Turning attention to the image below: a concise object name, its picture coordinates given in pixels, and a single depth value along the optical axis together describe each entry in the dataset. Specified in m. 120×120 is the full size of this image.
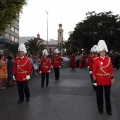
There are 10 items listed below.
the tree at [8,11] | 9.69
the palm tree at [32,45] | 34.50
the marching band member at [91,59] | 6.43
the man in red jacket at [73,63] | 14.24
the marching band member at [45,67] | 6.99
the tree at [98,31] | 31.05
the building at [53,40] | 64.31
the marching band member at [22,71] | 4.82
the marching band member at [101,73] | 3.94
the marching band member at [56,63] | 8.76
